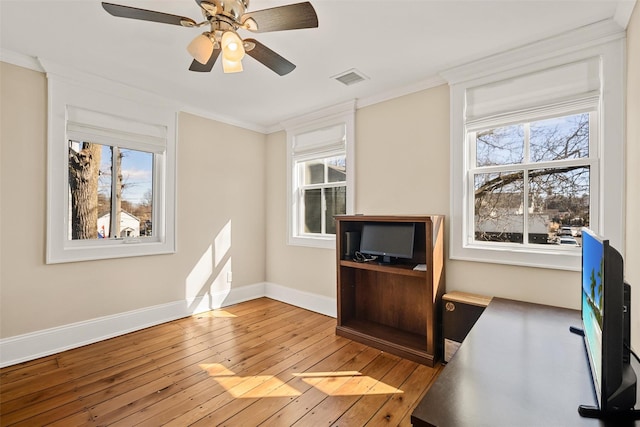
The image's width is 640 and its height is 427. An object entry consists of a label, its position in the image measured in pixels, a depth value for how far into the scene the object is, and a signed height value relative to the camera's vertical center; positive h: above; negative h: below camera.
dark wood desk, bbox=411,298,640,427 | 0.88 -0.61
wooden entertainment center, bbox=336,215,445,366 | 2.52 -0.84
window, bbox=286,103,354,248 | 3.61 +0.56
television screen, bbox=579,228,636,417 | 0.81 -0.35
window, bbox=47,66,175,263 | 2.74 +0.40
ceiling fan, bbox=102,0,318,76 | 1.52 +1.06
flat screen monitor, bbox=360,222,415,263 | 2.78 -0.25
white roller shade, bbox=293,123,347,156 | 3.66 +0.99
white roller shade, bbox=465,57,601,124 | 2.13 +1.00
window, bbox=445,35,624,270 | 2.03 +0.46
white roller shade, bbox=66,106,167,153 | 2.86 +0.88
